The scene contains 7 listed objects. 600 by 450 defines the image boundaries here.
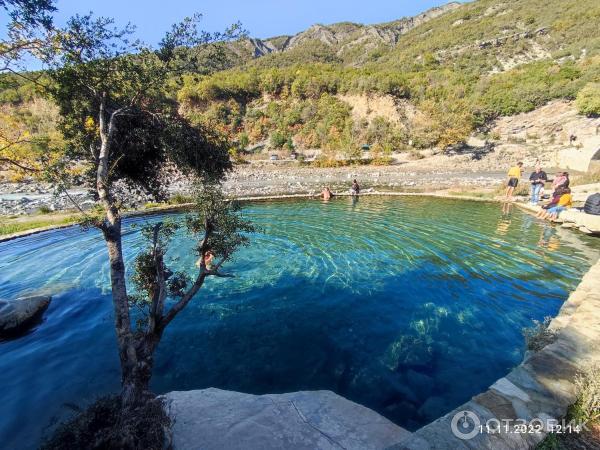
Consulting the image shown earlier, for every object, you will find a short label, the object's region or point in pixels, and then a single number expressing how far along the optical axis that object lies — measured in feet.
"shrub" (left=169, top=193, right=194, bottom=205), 90.22
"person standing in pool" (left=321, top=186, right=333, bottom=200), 91.56
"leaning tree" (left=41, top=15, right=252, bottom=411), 19.72
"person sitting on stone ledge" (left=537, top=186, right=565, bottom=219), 54.72
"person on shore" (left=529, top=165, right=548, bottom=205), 64.08
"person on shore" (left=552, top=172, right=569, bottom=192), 53.42
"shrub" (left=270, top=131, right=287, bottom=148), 238.27
